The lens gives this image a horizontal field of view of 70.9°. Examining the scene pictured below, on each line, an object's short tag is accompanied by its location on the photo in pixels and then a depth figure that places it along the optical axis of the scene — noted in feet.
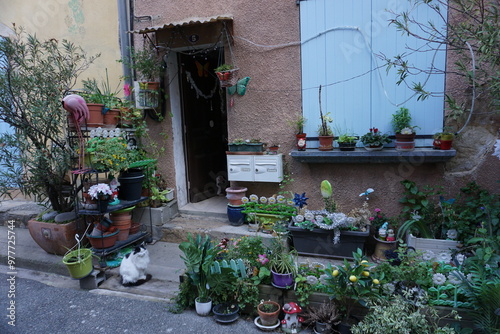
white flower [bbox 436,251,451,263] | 11.88
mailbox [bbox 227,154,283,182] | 15.71
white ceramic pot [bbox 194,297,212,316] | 11.03
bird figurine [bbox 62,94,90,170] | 13.46
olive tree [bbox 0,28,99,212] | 15.05
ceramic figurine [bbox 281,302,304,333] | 10.16
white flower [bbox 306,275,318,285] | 10.55
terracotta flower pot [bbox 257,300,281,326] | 10.28
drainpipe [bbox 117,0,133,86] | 18.06
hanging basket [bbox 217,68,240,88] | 16.15
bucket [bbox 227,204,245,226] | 16.31
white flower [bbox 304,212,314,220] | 14.23
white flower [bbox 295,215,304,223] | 14.35
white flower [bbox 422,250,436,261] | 11.24
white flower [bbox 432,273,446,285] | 9.74
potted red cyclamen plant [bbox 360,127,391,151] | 13.99
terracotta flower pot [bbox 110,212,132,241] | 15.23
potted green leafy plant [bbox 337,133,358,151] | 14.60
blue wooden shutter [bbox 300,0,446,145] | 13.82
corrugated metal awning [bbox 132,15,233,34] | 15.25
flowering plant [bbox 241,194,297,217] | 15.38
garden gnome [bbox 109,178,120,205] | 14.40
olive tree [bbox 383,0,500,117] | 9.98
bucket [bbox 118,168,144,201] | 15.11
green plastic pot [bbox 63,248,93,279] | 12.78
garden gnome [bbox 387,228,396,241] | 13.82
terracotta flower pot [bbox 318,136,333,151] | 14.92
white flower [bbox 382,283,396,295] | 9.73
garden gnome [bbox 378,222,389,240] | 13.91
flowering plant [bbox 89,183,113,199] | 13.26
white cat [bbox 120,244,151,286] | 13.00
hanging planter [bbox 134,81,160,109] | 16.96
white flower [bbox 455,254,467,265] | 11.13
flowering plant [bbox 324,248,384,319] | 9.62
